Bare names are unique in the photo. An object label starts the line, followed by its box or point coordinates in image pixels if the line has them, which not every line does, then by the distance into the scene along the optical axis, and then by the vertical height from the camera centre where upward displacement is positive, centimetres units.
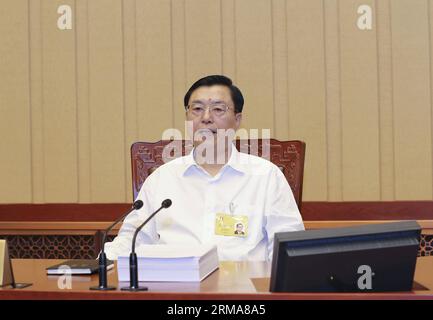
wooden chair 421 +0
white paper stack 341 -21
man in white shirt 394 -11
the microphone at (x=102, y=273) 333 -21
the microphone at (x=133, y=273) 331 -21
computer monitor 323 -18
